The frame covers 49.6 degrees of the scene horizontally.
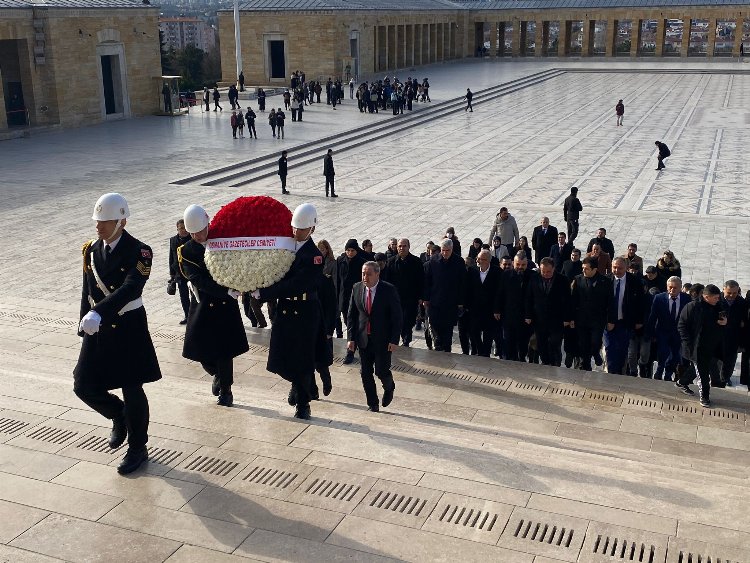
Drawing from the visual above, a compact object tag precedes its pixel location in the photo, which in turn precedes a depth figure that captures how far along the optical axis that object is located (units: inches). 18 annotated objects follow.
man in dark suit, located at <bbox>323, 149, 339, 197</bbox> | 736.3
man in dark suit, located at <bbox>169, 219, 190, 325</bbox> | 340.5
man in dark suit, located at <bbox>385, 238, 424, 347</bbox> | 352.8
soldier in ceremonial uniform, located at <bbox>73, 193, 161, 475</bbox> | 190.4
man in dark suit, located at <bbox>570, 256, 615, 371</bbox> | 318.7
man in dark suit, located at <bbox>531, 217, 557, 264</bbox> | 478.3
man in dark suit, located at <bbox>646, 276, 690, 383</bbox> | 315.0
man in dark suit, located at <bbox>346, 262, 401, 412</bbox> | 259.0
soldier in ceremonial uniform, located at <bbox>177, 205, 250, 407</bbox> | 220.1
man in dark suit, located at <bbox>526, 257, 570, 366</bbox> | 321.7
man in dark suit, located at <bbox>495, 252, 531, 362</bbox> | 330.3
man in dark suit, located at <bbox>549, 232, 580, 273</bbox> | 423.2
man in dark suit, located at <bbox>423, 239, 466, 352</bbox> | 344.5
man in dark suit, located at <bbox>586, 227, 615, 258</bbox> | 422.6
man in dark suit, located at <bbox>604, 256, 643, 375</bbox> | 321.7
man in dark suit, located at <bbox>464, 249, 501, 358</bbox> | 342.3
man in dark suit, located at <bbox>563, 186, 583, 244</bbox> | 573.9
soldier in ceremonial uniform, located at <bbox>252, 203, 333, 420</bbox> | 219.5
